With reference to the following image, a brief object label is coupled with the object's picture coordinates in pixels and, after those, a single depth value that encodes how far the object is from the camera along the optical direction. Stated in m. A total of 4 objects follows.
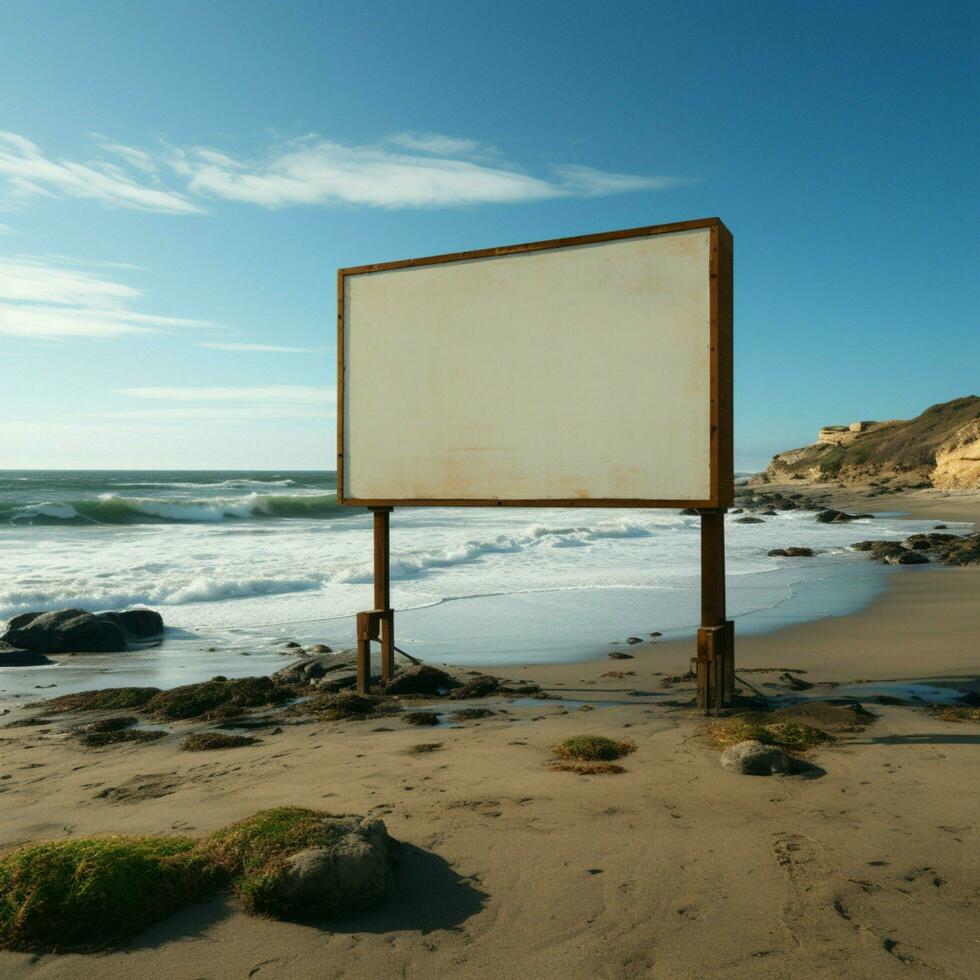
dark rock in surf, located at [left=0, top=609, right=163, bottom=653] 12.84
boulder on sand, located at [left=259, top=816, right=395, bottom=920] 4.05
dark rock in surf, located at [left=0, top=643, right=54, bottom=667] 11.88
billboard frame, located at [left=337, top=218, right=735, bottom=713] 7.77
